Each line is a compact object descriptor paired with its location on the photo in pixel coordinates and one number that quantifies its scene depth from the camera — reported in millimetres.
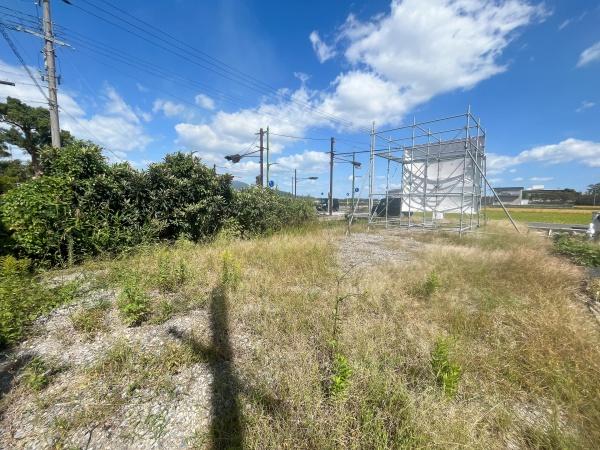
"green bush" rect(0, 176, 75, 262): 4520
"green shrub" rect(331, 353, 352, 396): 1843
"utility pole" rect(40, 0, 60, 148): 9000
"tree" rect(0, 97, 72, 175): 22641
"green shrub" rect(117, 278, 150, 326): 2914
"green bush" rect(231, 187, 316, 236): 8590
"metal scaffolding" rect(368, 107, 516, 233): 10349
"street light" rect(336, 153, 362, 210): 14953
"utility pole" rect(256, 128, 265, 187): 18138
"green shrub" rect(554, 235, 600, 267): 5434
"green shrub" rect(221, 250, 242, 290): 3993
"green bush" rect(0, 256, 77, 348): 2678
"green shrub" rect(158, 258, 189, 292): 3891
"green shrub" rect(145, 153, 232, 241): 6578
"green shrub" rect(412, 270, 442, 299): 3848
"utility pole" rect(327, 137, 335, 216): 26058
